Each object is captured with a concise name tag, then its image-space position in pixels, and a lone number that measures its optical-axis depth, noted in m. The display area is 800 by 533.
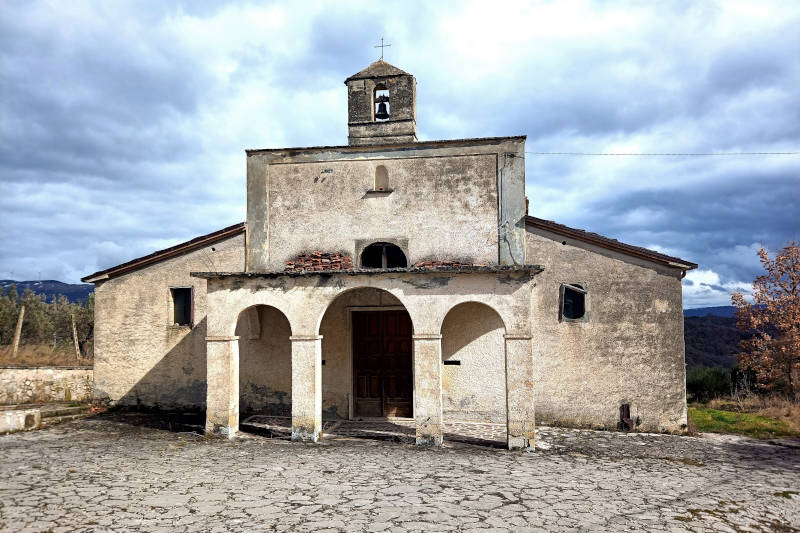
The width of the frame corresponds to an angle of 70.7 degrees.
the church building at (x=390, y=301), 11.38
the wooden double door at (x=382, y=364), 13.69
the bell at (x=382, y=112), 15.04
